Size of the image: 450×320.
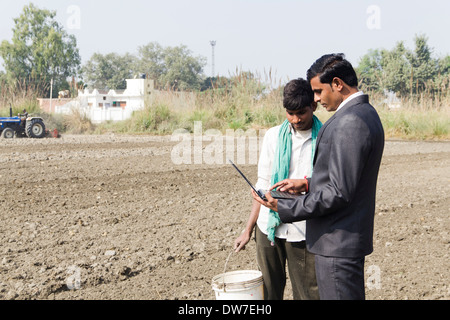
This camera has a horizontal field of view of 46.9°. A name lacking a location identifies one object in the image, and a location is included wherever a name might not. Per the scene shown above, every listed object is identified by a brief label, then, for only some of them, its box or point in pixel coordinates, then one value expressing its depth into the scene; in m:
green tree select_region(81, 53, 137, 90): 89.06
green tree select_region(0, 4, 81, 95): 61.41
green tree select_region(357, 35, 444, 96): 45.78
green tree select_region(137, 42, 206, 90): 84.38
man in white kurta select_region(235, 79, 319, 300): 3.23
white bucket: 2.99
